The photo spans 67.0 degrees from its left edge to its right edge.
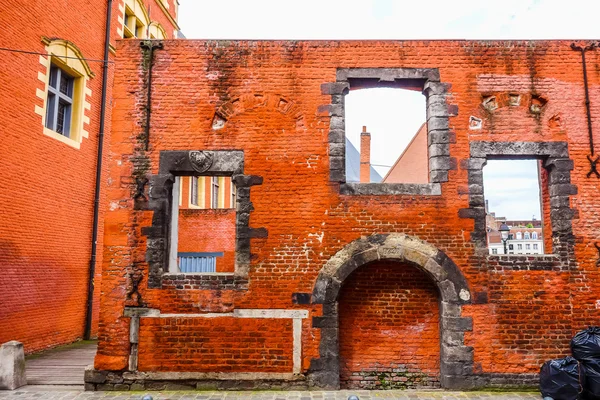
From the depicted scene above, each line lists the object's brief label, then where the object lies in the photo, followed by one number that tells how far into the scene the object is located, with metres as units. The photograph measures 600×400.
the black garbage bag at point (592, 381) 6.58
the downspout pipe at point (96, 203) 12.03
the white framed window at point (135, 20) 14.51
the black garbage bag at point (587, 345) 6.84
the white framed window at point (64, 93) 10.48
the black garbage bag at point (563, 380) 6.57
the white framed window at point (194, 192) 19.35
